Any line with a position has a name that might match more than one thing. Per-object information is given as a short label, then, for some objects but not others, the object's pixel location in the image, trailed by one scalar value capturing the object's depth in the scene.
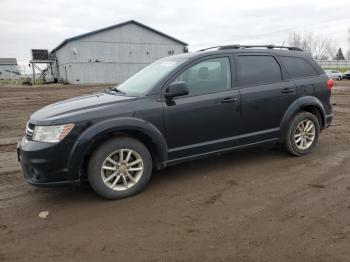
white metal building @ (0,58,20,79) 64.49
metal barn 43.03
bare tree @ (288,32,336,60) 107.88
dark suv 4.21
